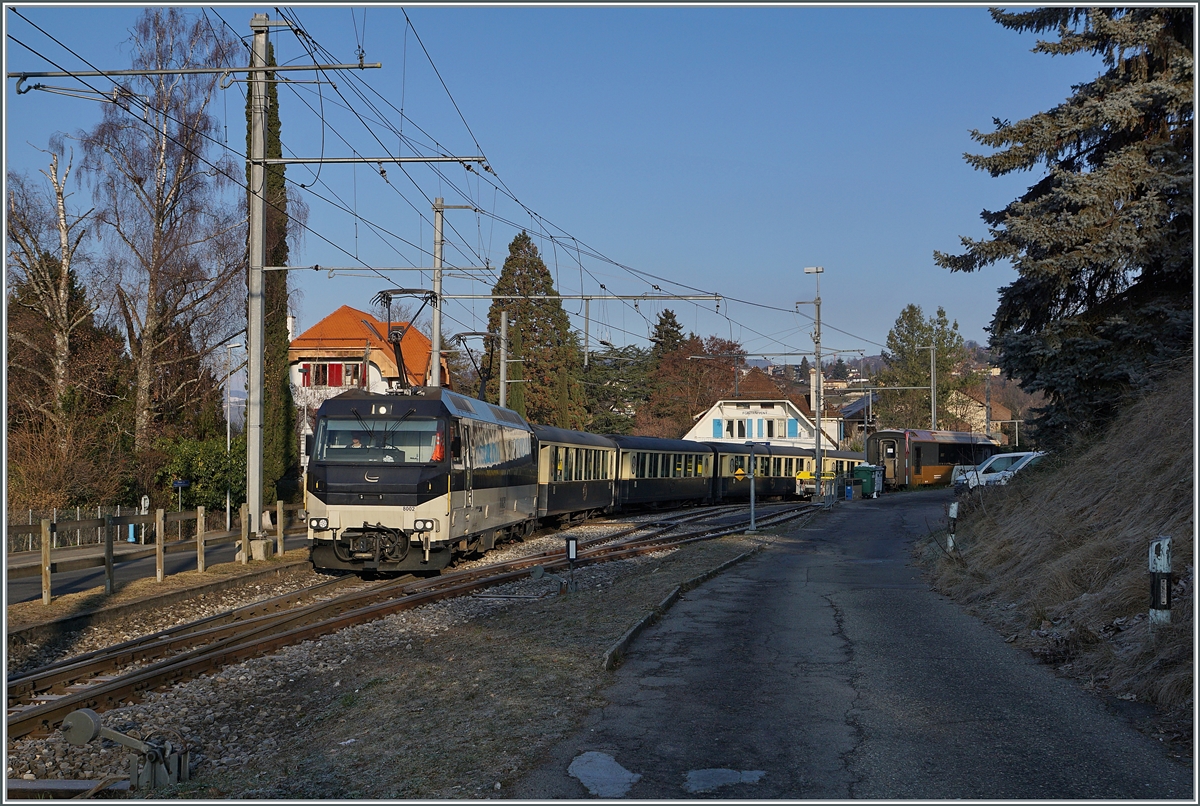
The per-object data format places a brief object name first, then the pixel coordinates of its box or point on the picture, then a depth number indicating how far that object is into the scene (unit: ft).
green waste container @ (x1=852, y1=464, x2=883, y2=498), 166.50
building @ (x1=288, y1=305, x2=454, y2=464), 179.01
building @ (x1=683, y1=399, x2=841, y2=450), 266.36
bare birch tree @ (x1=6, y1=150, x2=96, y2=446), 93.76
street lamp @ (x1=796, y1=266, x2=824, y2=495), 148.02
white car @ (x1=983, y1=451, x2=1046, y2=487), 77.15
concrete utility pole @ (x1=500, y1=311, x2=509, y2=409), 124.47
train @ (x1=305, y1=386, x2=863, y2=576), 56.65
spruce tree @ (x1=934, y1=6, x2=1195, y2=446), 53.01
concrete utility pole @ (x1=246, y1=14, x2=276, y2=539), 61.98
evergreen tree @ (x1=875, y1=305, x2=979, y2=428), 314.14
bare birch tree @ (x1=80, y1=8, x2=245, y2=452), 103.35
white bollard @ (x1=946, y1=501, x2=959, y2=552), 60.80
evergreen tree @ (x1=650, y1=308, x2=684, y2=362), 324.06
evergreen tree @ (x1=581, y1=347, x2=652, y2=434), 275.39
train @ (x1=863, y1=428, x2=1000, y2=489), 188.65
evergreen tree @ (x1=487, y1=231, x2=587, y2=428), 222.48
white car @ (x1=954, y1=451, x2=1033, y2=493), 102.06
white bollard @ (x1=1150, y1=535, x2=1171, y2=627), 26.86
